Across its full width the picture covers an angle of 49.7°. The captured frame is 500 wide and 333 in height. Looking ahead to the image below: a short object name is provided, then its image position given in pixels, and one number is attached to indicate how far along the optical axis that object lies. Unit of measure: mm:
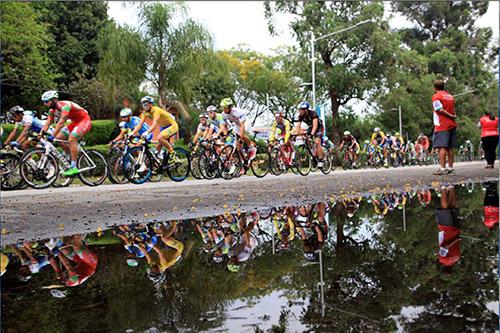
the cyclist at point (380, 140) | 25261
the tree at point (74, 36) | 35719
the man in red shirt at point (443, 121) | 10667
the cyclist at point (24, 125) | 10859
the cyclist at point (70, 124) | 10234
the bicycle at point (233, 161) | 13172
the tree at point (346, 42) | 32312
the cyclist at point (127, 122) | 12177
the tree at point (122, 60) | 22734
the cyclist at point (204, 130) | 13523
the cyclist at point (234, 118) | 12742
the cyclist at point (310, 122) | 13875
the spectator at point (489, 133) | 13907
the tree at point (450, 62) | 49312
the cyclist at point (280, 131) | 14898
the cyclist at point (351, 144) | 23531
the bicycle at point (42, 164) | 10484
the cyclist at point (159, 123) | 11398
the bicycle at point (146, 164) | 11359
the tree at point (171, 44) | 22328
